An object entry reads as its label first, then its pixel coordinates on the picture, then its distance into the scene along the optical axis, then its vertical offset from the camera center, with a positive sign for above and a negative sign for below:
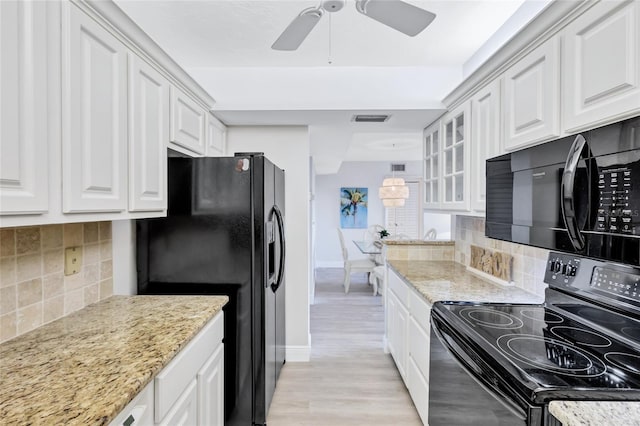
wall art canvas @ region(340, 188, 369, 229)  7.78 +0.03
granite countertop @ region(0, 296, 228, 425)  0.82 -0.48
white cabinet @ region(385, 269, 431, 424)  1.96 -0.89
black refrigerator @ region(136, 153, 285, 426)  2.01 -0.24
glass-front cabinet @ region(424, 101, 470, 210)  2.23 +0.38
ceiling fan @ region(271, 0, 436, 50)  1.39 +0.85
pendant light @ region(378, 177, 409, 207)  6.27 +0.35
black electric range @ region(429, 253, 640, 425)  0.92 -0.48
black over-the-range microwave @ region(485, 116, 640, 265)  0.98 +0.05
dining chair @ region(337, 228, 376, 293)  5.53 -0.96
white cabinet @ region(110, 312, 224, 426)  1.03 -0.67
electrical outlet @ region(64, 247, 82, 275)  1.52 -0.24
